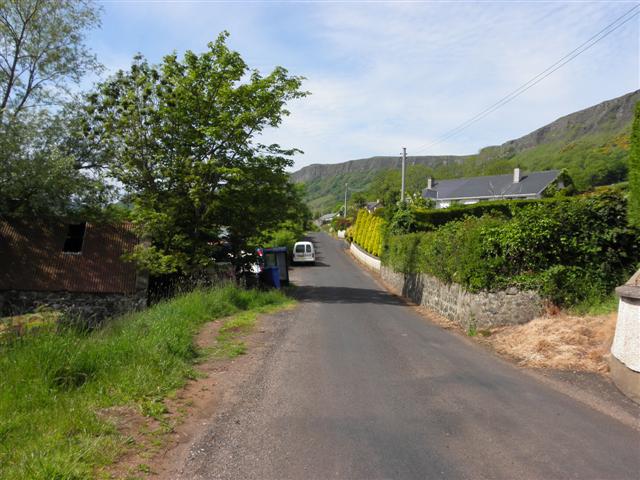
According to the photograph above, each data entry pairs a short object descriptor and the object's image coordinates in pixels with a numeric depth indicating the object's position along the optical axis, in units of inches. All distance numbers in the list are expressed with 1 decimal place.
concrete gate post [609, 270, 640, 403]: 258.5
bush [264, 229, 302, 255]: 1867.6
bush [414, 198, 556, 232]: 1418.6
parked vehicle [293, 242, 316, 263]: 1755.7
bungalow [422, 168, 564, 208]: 2664.1
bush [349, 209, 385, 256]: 1533.7
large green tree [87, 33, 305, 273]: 808.9
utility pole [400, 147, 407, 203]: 1615.4
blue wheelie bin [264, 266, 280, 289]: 970.4
